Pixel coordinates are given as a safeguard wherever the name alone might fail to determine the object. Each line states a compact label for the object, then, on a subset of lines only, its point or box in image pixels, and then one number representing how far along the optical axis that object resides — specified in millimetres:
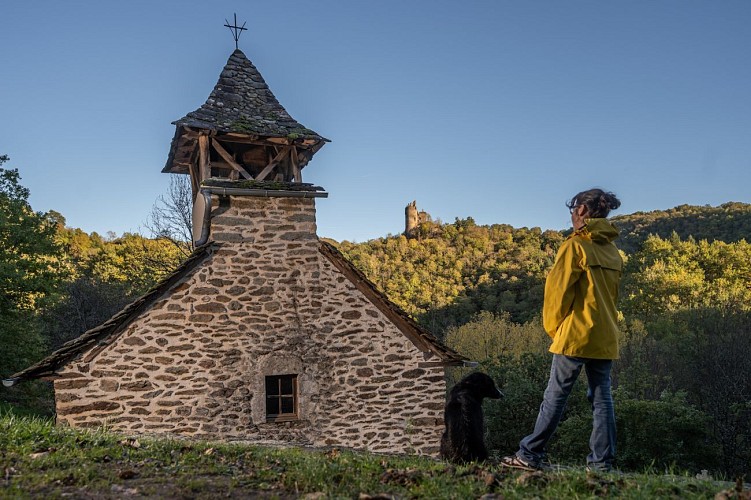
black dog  5879
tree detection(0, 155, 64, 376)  19359
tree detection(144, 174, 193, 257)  24984
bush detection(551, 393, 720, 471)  15039
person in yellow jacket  4750
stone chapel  9133
